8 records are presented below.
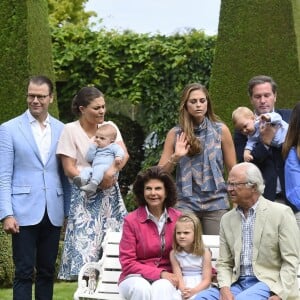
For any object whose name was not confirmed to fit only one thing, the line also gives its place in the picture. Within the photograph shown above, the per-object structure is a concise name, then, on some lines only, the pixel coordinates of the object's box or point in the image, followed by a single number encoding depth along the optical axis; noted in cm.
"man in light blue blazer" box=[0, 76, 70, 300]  1128
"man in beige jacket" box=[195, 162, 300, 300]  995
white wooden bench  1123
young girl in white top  1063
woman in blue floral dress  1150
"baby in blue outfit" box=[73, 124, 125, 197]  1131
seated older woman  1067
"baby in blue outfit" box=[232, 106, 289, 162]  1095
